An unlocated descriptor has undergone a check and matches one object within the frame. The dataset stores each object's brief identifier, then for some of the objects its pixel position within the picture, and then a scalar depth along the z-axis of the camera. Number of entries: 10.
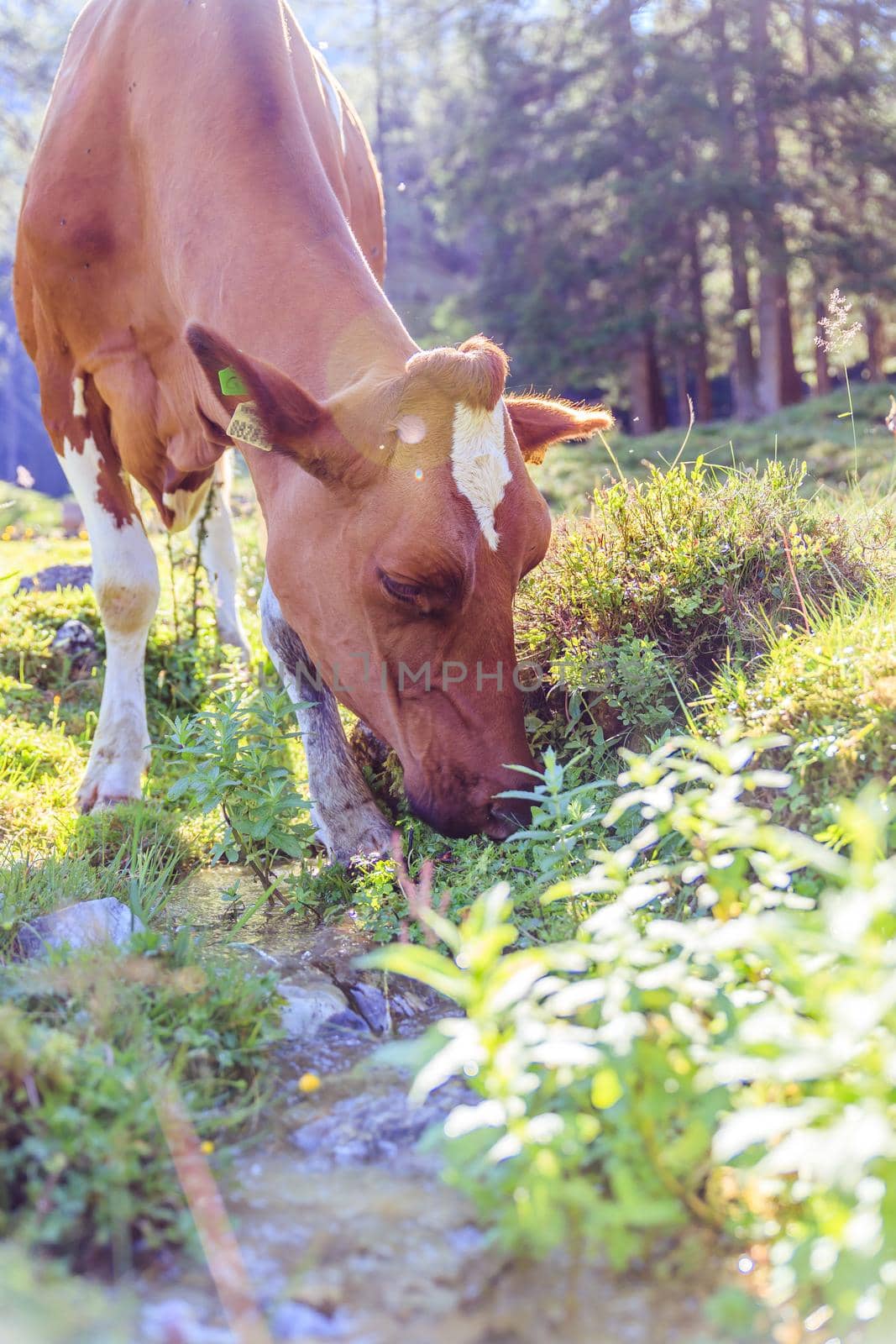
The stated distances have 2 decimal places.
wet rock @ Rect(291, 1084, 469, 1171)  1.85
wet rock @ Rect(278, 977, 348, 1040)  2.25
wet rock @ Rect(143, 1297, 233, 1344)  1.39
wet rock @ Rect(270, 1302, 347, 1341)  1.40
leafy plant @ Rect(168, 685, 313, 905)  2.95
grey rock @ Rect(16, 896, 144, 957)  2.39
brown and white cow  2.81
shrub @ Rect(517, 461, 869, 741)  3.26
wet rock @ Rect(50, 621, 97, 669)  4.97
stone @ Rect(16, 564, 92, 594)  5.85
